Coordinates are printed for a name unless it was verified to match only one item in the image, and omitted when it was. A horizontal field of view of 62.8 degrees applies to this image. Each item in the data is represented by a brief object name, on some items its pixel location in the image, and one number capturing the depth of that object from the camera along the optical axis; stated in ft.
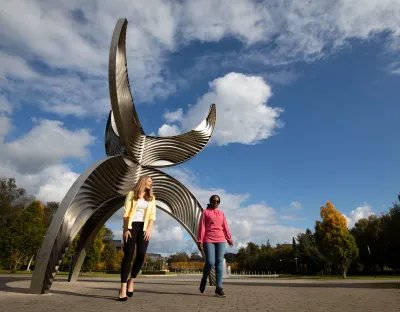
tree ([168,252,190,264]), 367.68
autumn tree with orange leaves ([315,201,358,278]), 97.40
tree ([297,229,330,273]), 157.28
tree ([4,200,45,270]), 104.63
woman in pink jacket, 20.85
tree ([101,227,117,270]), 192.75
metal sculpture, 25.75
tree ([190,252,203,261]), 489.42
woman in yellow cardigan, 17.58
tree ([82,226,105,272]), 130.31
